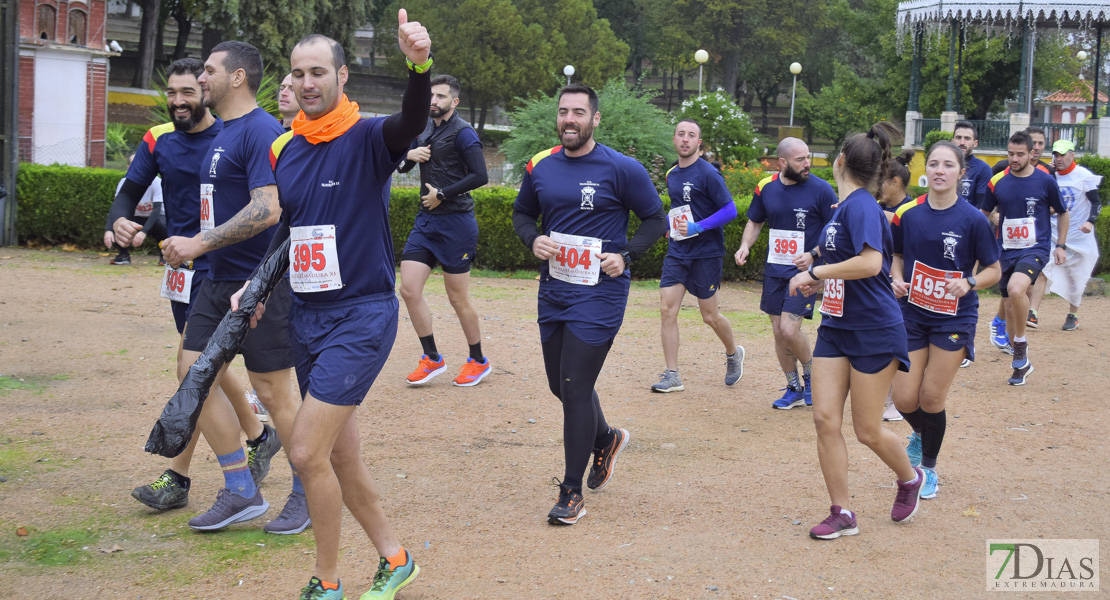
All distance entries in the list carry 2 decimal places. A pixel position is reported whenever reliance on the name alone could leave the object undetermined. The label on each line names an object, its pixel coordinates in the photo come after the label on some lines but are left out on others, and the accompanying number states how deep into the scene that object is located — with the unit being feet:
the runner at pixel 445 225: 26.21
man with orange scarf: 12.76
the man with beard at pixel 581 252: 17.15
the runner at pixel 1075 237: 36.06
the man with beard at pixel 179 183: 16.81
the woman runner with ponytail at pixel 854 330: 16.19
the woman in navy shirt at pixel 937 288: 18.72
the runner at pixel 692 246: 26.78
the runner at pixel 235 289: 15.83
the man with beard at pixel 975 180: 34.14
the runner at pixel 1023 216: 30.04
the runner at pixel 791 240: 25.07
